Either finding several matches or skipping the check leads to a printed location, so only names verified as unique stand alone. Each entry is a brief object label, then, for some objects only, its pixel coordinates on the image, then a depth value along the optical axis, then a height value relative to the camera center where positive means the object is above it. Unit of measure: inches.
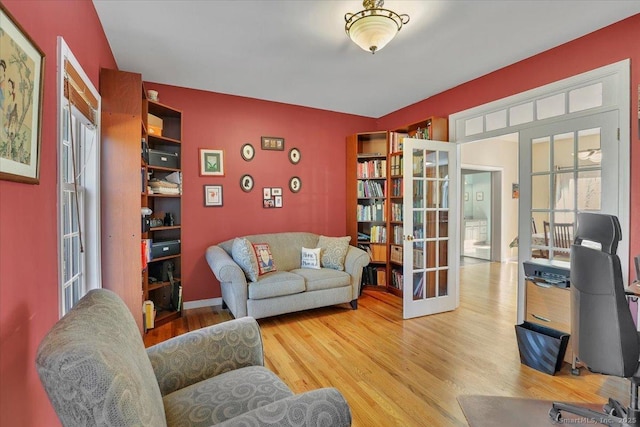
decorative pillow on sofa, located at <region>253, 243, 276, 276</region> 135.0 -23.5
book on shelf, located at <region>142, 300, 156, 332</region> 112.0 -40.4
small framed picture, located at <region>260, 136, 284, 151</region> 159.5 +33.8
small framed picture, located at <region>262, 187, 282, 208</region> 160.4 +5.0
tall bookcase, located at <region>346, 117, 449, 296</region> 166.6 +3.4
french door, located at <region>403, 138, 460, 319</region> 133.6 -9.7
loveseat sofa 121.6 -30.1
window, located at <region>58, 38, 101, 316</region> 57.1 +7.4
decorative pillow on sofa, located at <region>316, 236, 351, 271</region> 147.6 -22.6
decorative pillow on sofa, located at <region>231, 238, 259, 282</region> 125.3 -21.6
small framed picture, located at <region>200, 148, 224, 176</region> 146.3 +21.6
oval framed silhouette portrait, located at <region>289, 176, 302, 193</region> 167.3 +12.3
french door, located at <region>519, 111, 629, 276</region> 93.5 +8.6
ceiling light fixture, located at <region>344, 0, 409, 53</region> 78.4 +47.5
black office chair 54.3 -21.0
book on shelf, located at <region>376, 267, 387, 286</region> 173.8 -40.4
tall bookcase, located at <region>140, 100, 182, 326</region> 120.2 -0.5
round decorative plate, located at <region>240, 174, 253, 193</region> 154.9 +12.1
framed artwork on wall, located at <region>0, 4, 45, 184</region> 36.6 +14.2
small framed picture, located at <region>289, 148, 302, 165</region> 167.2 +27.9
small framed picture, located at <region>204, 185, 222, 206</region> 147.3 +5.7
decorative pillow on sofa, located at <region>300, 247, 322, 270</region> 149.1 -25.7
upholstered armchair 27.7 -24.6
